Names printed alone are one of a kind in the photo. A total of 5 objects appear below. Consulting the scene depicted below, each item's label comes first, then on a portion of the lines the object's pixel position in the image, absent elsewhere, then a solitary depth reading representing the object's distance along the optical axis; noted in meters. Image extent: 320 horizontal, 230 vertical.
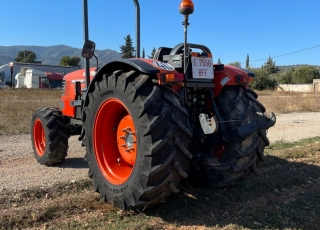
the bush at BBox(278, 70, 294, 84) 59.09
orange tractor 3.07
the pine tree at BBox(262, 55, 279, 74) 62.32
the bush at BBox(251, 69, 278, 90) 47.41
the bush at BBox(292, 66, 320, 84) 60.72
